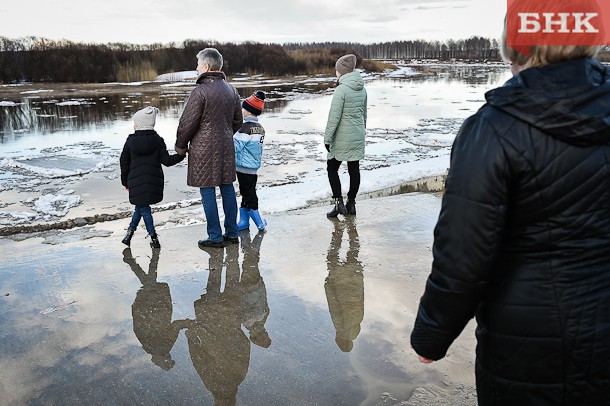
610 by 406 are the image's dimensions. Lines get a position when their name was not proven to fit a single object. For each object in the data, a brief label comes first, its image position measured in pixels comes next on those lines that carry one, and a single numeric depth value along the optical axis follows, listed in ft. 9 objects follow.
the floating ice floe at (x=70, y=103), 73.62
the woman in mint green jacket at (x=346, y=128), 19.40
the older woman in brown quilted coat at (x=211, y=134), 15.96
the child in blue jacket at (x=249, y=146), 17.79
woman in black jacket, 4.79
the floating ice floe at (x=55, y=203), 21.66
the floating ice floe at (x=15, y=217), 20.16
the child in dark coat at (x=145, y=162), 16.58
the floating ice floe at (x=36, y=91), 97.50
